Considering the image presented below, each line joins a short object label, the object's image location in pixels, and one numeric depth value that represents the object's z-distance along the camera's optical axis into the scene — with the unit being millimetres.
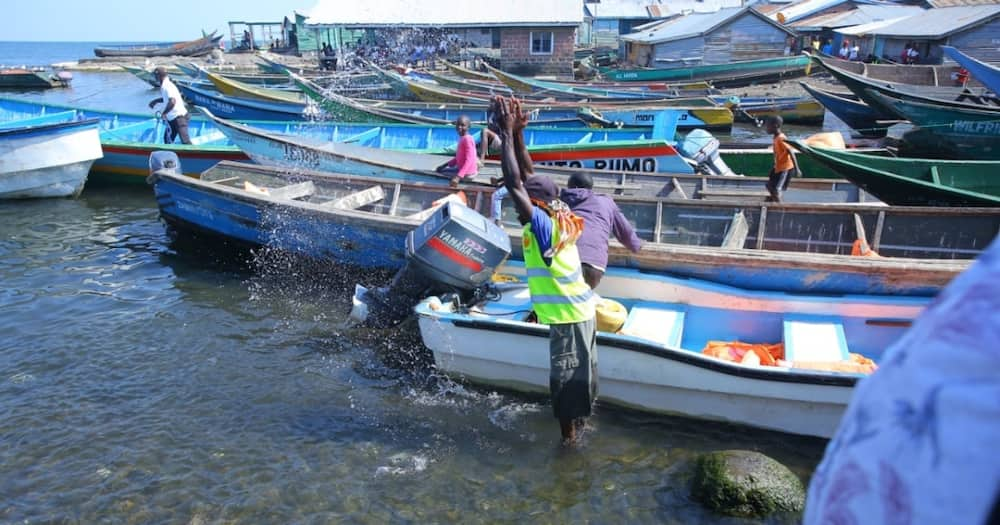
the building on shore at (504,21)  29969
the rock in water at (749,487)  4828
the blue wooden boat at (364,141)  11672
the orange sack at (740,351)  5898
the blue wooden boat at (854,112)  18348
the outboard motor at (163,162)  10133
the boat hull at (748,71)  28219
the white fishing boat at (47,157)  12688
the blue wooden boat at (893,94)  16016
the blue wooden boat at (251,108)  19359
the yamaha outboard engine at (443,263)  6281
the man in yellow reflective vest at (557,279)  4723
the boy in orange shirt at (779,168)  8453
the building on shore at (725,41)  30797
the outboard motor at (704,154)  10953
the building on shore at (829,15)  36031
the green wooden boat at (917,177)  7539
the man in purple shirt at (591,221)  5691
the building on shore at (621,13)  47562
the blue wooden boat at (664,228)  6121
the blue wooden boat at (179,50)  55969
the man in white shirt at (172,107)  13367
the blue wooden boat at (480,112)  16234
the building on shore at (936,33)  25359
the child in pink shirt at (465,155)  9250
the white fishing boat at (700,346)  5352
